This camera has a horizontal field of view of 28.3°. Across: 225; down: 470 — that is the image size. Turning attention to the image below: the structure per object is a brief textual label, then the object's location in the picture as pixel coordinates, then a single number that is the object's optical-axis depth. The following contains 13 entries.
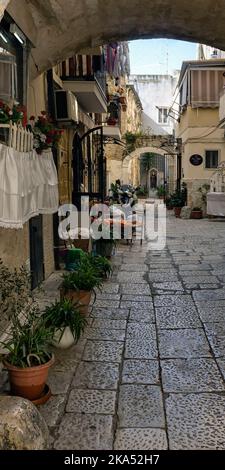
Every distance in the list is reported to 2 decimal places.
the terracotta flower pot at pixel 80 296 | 5.25
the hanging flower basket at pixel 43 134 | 4.95
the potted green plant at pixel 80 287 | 5.30
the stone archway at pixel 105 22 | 4.90
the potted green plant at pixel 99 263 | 6.36
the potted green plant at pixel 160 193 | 29.86
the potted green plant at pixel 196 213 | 18.92
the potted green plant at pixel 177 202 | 20.03
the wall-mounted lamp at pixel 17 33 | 4.56
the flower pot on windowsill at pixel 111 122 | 16.00
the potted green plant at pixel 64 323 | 4.25
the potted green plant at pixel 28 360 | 3.22
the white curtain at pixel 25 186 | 3.80
